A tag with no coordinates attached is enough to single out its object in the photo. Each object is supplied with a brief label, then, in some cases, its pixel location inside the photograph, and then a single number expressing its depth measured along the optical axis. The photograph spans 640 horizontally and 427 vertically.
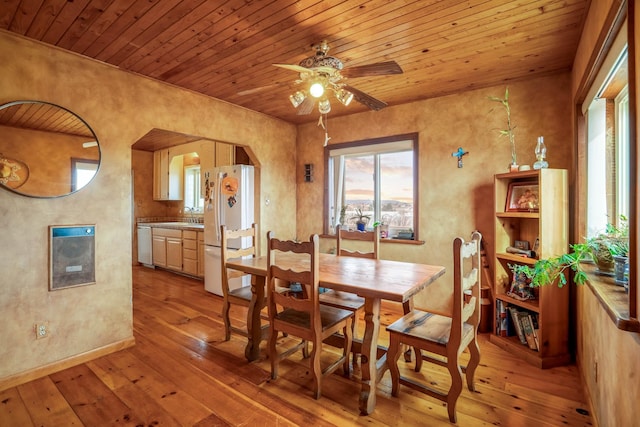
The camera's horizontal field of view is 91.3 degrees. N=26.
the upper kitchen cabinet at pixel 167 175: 6.16
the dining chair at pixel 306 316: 1.95
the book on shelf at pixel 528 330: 2.52
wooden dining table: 1.81
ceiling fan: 1.93
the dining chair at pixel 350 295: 2.40
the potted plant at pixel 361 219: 3.94
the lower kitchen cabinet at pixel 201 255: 5.00
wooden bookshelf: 2.42
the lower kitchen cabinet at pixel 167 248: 5.35
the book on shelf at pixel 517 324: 2.60
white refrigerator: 4.06
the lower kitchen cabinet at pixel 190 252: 5.08
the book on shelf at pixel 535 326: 2.47
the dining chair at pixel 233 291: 2.68
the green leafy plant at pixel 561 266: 1.65
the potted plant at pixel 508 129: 2.84
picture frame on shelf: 2.61
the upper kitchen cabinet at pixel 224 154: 4.90
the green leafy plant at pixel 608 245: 1.63
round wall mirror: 2.17
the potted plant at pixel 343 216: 4.22
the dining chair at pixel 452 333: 1.71
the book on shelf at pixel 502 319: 2.76
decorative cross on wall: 3.28
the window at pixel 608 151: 1.88
